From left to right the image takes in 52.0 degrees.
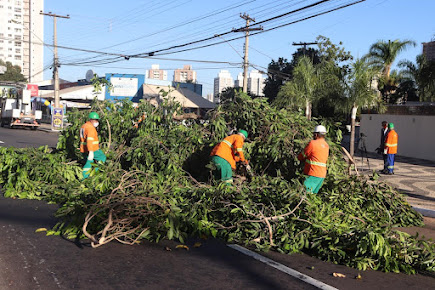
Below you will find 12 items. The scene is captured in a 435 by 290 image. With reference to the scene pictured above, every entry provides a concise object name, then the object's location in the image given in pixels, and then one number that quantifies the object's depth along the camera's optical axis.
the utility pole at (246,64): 28.83
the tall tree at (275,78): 45.34
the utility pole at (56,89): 31.09
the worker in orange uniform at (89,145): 9.26
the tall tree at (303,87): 24.31
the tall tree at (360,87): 16.89
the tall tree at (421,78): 26.17
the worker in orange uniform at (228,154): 8.23
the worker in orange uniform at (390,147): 13.46
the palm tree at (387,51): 33.06
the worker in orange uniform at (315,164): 7.34
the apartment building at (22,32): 138.00
